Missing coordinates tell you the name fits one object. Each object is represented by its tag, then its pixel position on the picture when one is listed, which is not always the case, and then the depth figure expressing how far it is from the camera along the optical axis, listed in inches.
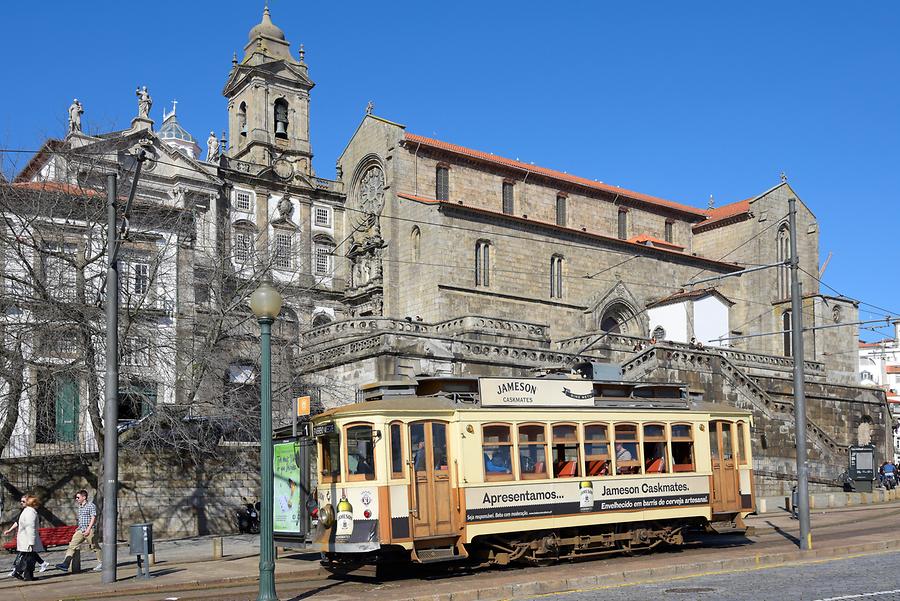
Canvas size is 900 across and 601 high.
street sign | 637.3
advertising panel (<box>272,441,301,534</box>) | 669.9
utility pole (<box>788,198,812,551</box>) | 762.7
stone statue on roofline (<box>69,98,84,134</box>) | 1675.0
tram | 634.8
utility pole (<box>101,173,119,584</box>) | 652.7
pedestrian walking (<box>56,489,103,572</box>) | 726.5
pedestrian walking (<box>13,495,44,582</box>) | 681.0
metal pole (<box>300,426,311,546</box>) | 659.4
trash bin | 669.9
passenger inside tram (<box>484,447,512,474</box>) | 673.6
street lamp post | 498.3
